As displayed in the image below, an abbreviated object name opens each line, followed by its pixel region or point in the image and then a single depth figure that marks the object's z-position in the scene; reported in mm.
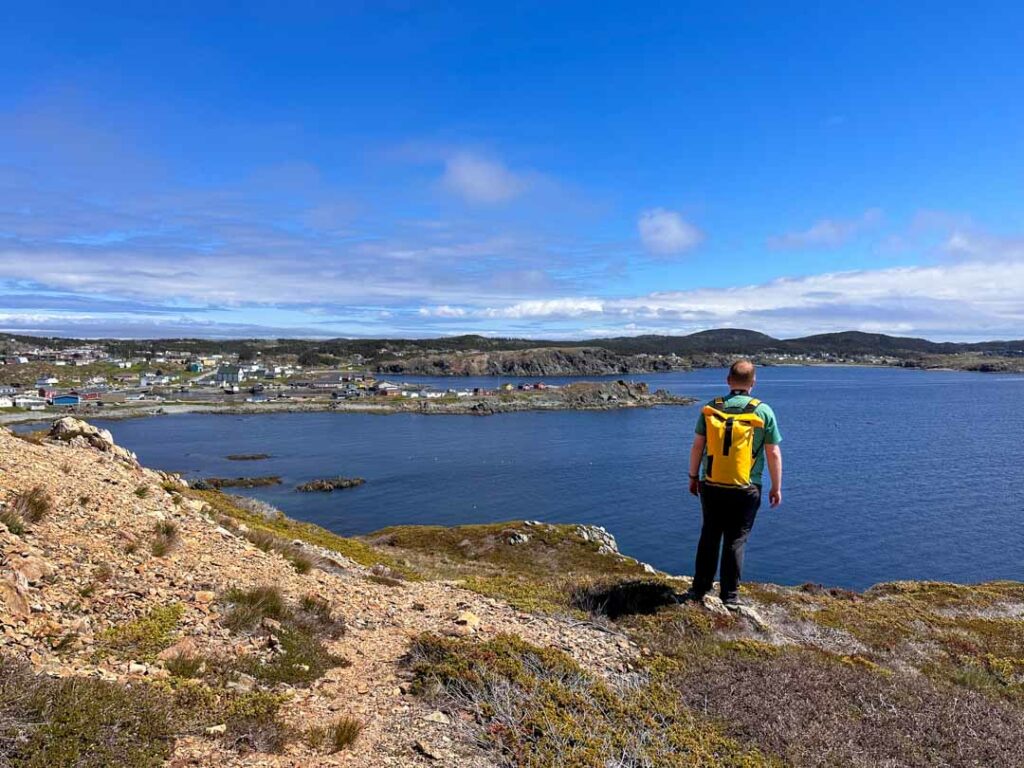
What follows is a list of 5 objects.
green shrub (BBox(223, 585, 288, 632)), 7785
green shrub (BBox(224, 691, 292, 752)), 5332
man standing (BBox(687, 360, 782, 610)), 8609
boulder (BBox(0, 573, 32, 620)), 6422
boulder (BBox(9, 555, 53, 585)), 7133
